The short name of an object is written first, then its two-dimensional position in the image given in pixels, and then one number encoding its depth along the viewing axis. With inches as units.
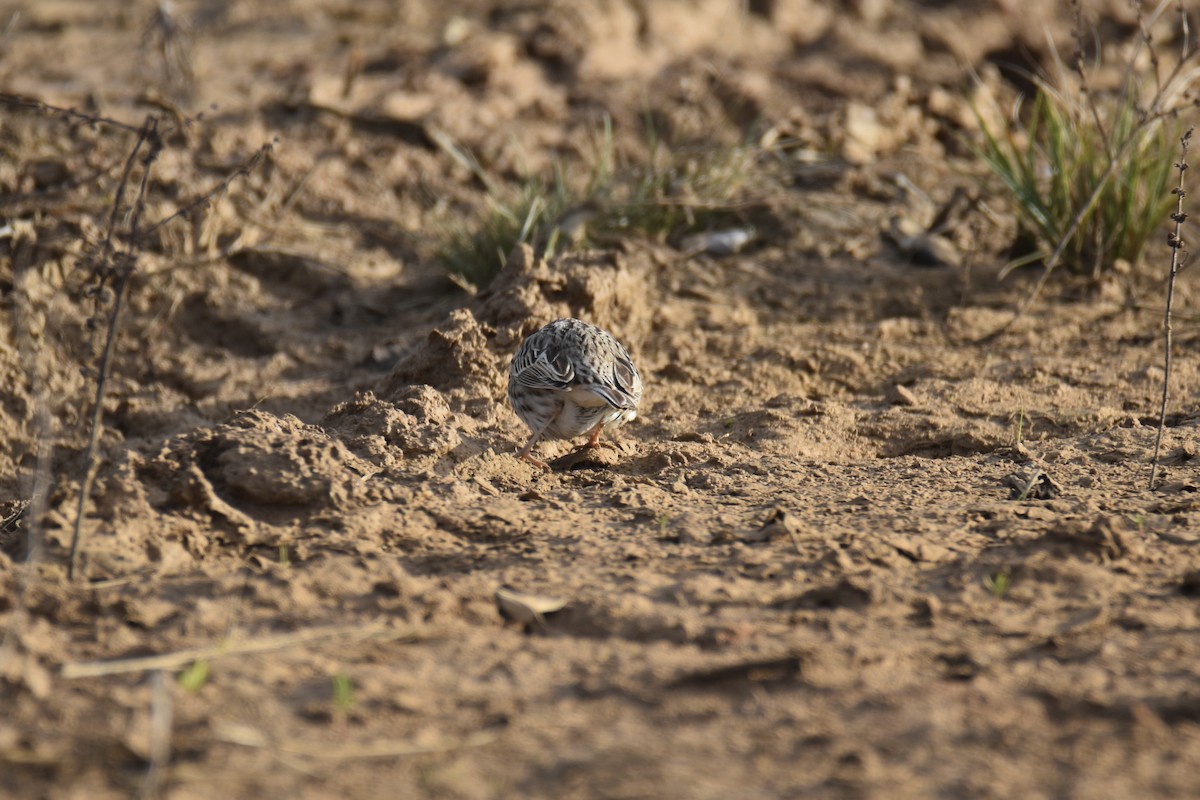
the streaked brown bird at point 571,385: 430.6
